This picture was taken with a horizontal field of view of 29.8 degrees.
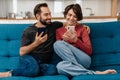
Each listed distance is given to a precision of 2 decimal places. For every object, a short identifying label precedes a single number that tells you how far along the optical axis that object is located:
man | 2.00
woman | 2.00
